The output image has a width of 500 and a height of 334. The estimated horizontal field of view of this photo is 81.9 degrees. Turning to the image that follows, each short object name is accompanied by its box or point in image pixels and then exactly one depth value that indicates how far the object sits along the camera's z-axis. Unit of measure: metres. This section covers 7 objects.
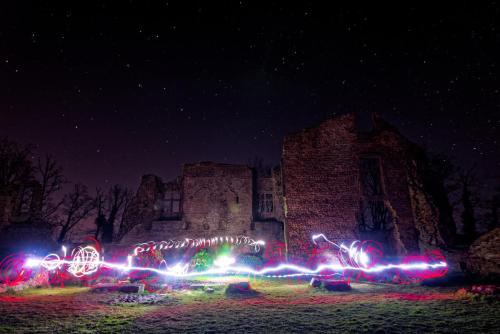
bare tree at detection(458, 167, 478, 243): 21.25
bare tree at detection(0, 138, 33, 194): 23.45
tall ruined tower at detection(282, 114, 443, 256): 14.23
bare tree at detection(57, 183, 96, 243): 29.17
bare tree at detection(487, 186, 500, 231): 21.19
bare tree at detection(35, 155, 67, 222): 27.00
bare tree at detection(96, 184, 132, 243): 27.77
